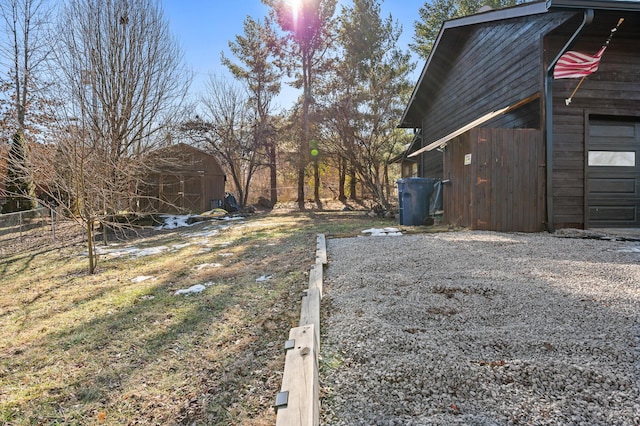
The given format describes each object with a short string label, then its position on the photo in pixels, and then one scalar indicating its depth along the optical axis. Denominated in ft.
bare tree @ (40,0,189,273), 22.58
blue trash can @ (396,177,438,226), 27.71
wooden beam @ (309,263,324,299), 10.48
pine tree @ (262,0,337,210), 63.87
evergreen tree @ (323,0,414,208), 41.27
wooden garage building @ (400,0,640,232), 19.79
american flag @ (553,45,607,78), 17.95
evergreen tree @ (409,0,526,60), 61.41
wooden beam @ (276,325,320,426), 4.25
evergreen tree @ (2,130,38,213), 40.10
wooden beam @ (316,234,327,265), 14.39
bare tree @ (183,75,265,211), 57.67
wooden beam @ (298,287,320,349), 7.13
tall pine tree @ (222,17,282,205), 61.77
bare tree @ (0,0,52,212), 36.28
